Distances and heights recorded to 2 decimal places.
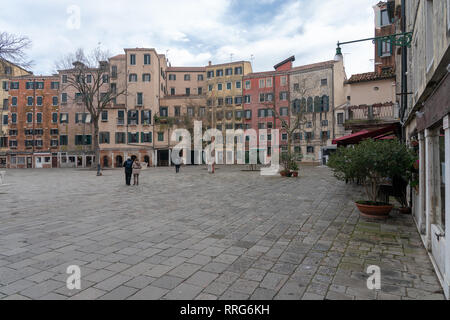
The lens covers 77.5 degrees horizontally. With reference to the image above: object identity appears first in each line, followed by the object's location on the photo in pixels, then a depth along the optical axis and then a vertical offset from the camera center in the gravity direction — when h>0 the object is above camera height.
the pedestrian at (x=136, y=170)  14.92 -0.47
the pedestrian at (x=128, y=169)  14.76 -0.41
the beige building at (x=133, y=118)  42.44 +6.60
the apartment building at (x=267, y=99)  42.81 +9.60
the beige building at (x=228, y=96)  46.00 +10.76
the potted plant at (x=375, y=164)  6.08 -0.11
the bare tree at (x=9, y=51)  11.65 +4.71
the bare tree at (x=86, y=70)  31.52 +10.58
